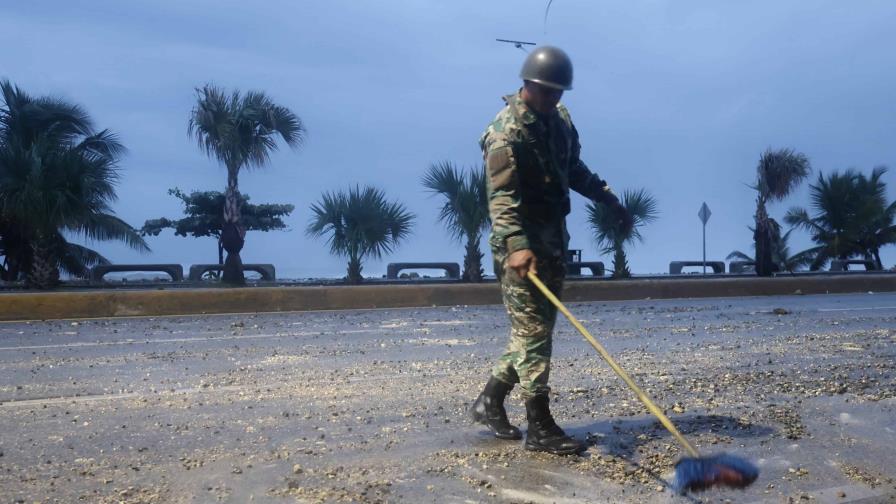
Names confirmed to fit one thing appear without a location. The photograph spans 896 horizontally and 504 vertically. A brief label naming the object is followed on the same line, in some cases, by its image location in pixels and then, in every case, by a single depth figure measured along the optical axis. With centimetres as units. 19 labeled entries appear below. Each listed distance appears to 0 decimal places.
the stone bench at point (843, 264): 3575
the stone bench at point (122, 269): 2433
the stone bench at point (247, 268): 2480
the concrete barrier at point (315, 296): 1346
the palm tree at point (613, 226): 2539
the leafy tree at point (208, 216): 3189
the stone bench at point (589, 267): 2803
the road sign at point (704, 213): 2853
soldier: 434
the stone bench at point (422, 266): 2611
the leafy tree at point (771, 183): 2773
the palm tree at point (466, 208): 2267
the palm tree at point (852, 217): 3816
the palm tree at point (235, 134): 2180
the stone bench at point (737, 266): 3566
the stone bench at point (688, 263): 3428
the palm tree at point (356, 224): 2225
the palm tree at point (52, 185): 1995
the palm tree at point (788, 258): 3193
